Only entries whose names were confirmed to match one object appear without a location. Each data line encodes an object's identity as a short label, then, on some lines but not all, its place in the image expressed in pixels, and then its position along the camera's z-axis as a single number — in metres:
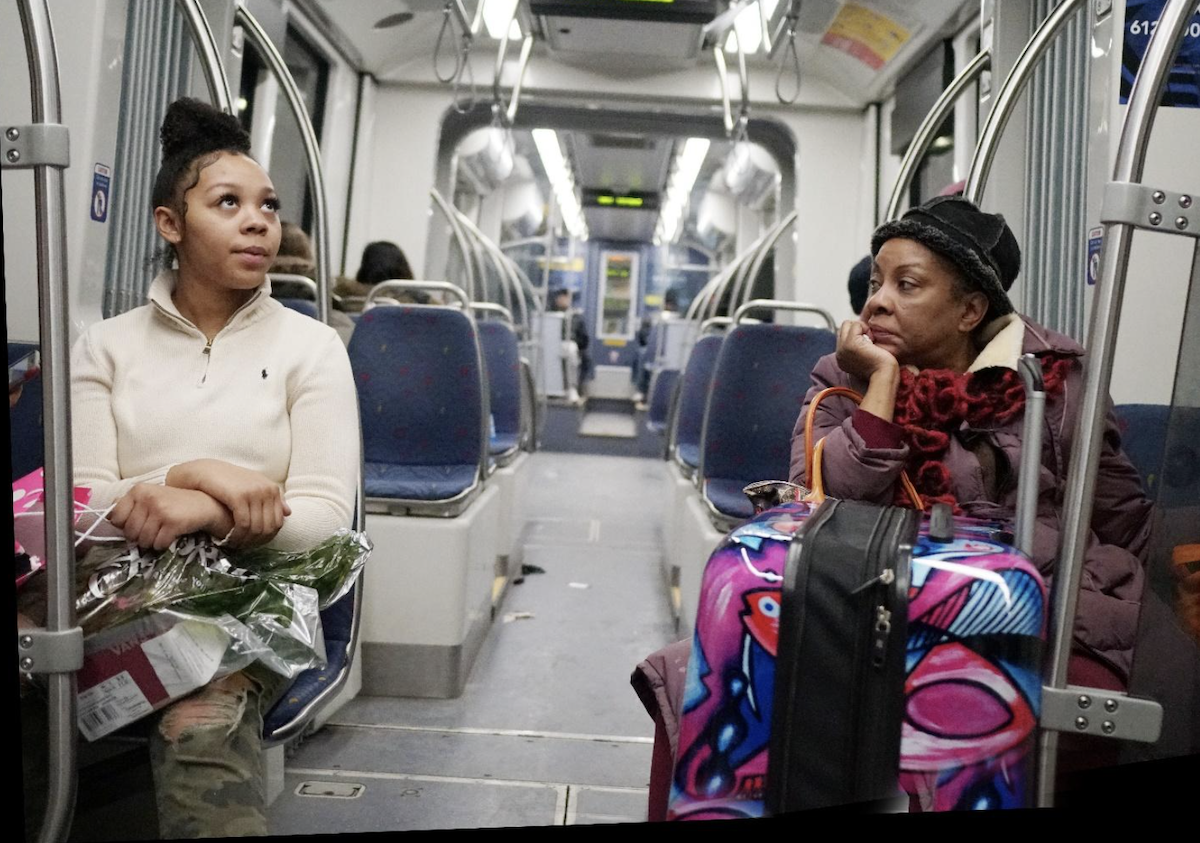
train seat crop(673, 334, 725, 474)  4.25
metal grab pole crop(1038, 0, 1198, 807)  1.19
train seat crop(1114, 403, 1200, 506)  1.38
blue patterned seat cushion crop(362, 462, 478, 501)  2.62
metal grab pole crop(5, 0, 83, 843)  1.10
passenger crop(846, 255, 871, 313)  2.49
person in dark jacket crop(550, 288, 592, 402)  12.24
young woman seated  1.28
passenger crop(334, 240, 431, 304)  3.87
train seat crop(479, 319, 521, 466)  4.58
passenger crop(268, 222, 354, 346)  2.29
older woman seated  1.38
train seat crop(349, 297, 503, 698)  2.62
